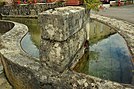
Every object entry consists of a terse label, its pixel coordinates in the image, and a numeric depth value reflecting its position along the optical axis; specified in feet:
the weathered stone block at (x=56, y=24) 7.29
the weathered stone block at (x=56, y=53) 7.59
